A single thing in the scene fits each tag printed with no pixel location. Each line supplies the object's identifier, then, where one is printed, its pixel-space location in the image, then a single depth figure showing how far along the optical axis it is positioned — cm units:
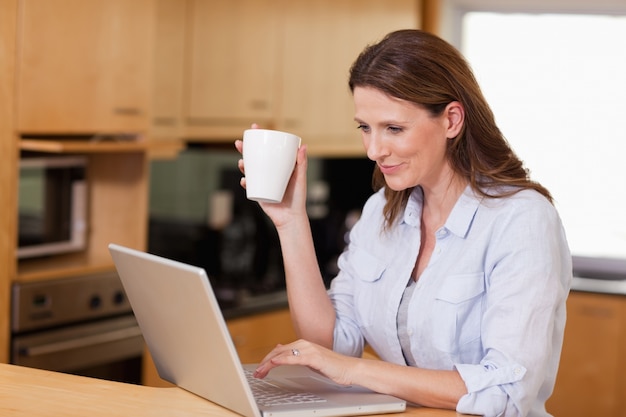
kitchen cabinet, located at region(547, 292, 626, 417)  410
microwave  296
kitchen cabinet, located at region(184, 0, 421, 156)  354
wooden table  146
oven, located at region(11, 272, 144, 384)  281
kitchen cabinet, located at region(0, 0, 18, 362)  266
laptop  141
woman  162
